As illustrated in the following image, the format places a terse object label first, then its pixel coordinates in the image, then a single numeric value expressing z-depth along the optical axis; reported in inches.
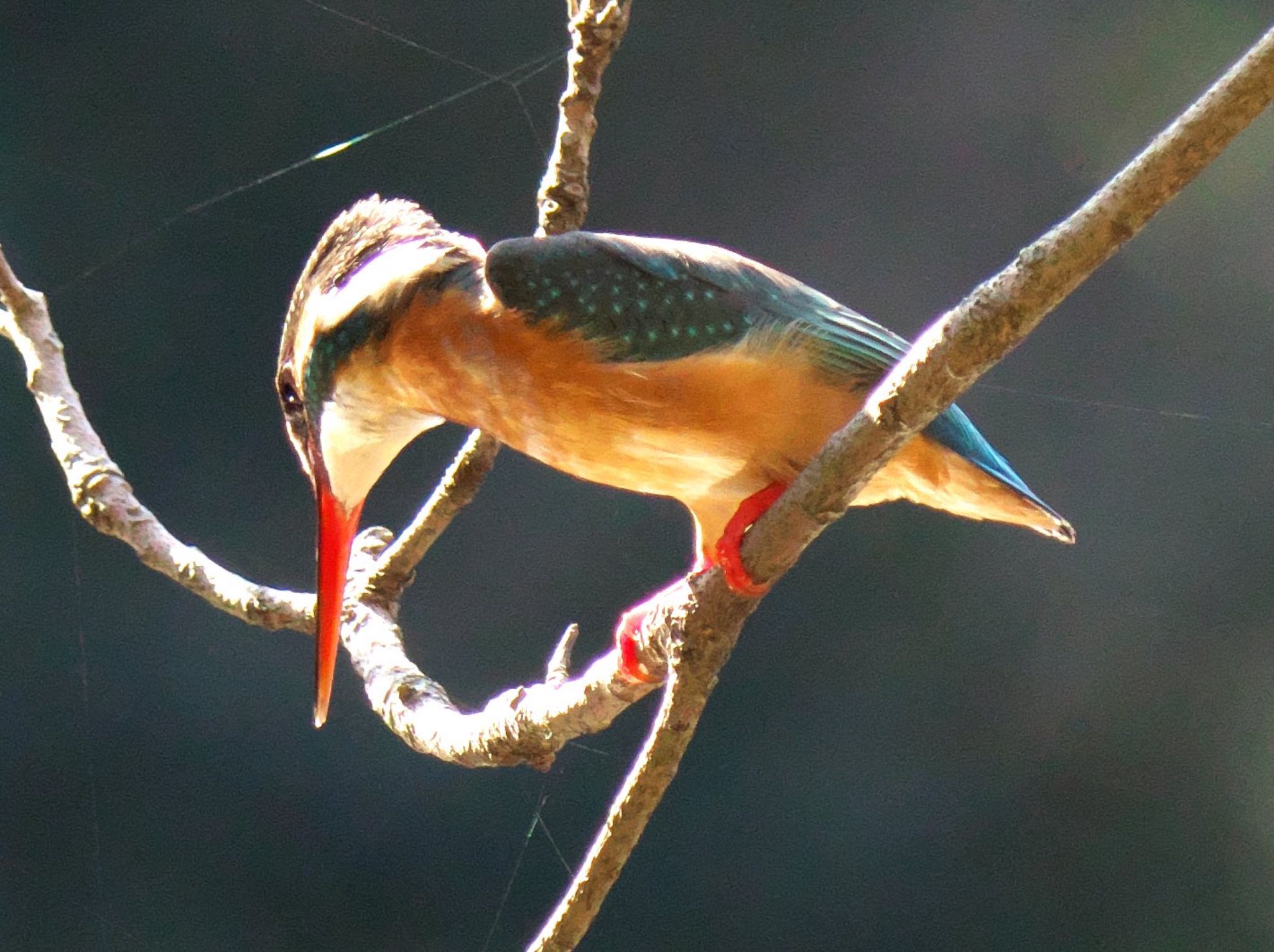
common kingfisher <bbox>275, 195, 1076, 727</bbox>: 141.1
